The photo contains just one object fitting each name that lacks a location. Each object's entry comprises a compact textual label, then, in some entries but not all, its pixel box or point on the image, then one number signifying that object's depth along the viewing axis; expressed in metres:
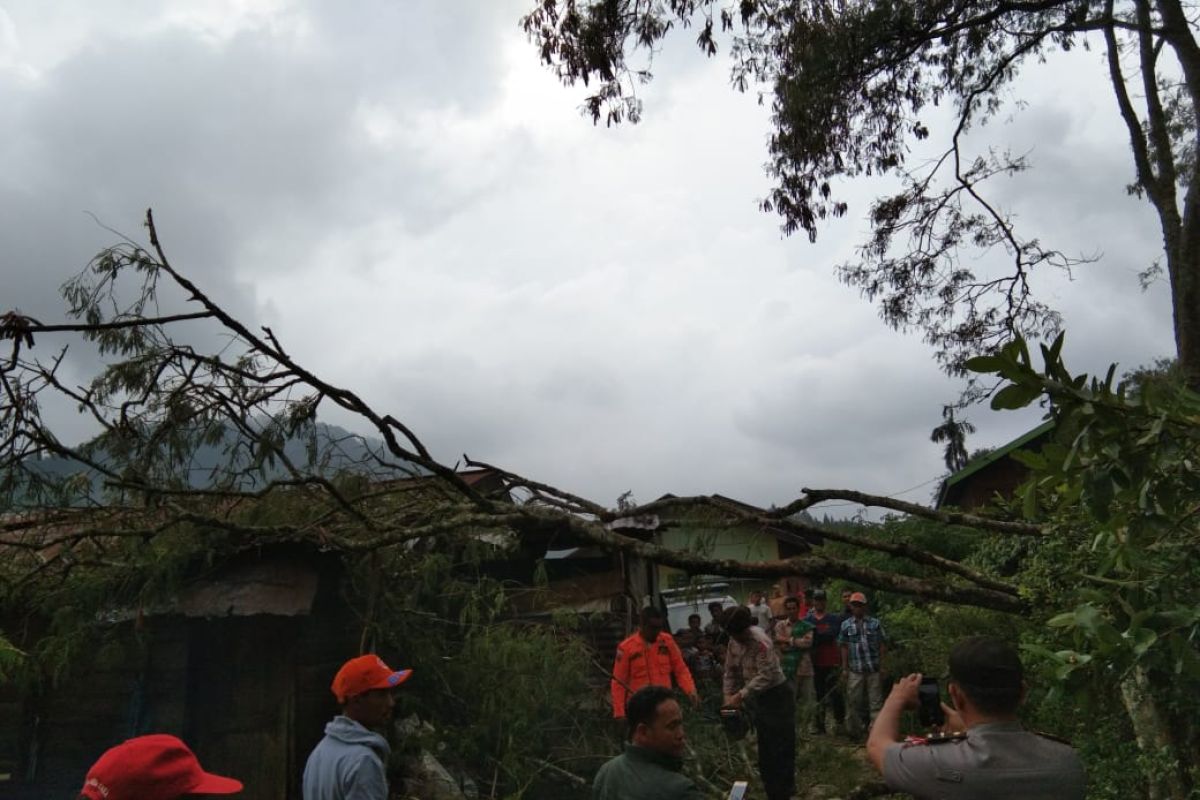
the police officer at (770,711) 7.06
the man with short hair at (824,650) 11.08
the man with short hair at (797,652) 10.91
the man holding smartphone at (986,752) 2.30
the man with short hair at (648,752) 3.08
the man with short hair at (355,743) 3.47
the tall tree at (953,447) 37.59
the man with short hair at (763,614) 11.66
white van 14.48
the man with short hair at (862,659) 10.19
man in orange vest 7.38
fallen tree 2.76
